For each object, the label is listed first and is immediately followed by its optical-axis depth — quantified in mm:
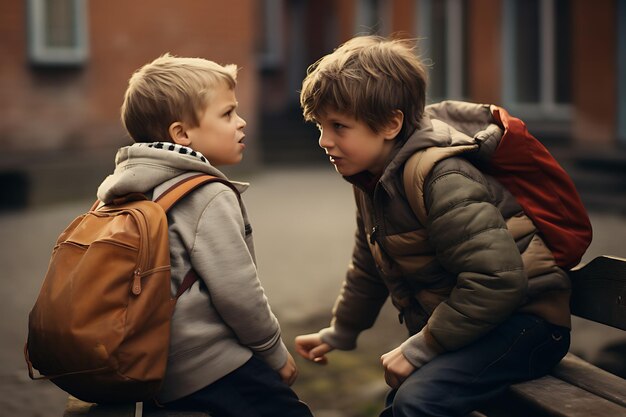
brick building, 13055
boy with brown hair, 2721
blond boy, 2775
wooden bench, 2744
